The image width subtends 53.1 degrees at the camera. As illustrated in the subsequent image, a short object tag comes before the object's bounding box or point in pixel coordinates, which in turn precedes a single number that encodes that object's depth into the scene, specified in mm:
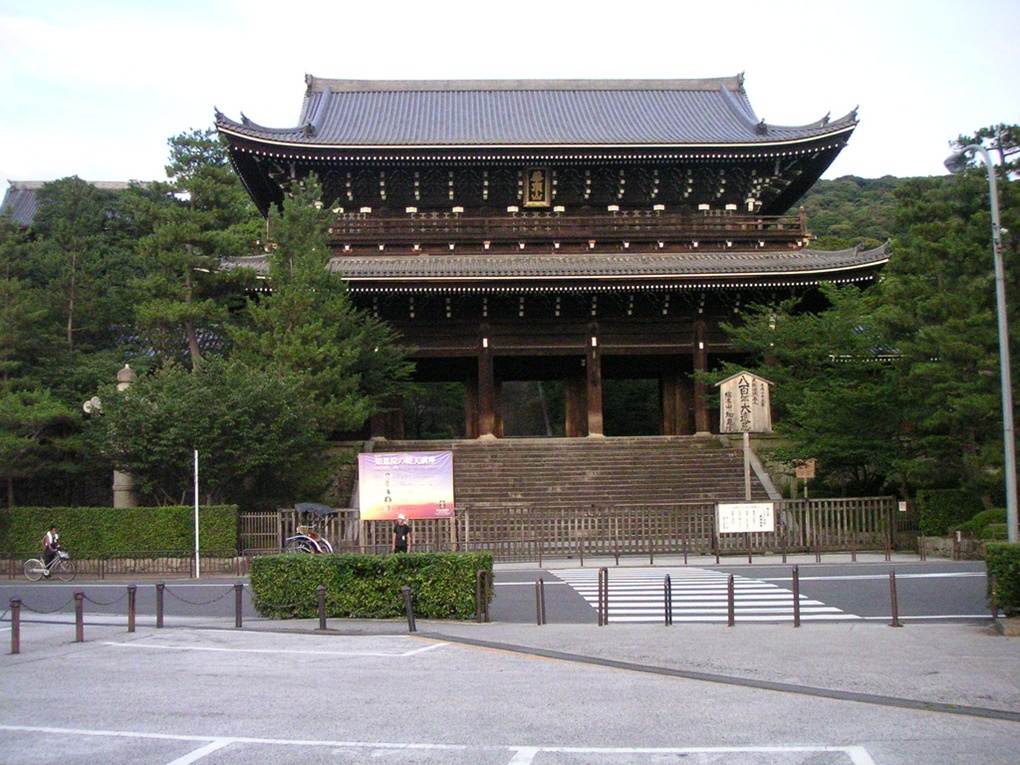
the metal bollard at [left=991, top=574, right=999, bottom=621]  13812
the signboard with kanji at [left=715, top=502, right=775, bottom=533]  25109
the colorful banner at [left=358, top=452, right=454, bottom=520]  23141
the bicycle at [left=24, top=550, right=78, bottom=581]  25281
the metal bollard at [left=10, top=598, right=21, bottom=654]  13539
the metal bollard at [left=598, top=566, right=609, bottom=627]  15078
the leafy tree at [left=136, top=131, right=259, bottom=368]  29781
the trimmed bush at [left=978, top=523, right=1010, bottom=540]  23000
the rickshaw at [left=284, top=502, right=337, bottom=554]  23469
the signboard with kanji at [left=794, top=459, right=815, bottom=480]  28766
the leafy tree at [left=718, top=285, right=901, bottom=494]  26859
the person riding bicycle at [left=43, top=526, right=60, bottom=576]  25234
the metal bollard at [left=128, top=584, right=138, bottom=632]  15398
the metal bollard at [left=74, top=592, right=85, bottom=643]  14551
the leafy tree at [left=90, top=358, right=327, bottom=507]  25297
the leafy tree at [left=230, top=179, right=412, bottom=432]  27688
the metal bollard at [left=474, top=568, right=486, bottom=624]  15508
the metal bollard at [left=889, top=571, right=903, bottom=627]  14344
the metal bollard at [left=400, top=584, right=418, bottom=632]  14763
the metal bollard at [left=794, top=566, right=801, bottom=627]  14688
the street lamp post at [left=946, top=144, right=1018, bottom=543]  17156
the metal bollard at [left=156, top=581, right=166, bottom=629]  15617
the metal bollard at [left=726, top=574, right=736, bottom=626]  14688
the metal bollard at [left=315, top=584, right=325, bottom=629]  15227
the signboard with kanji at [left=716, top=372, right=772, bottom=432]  27531
